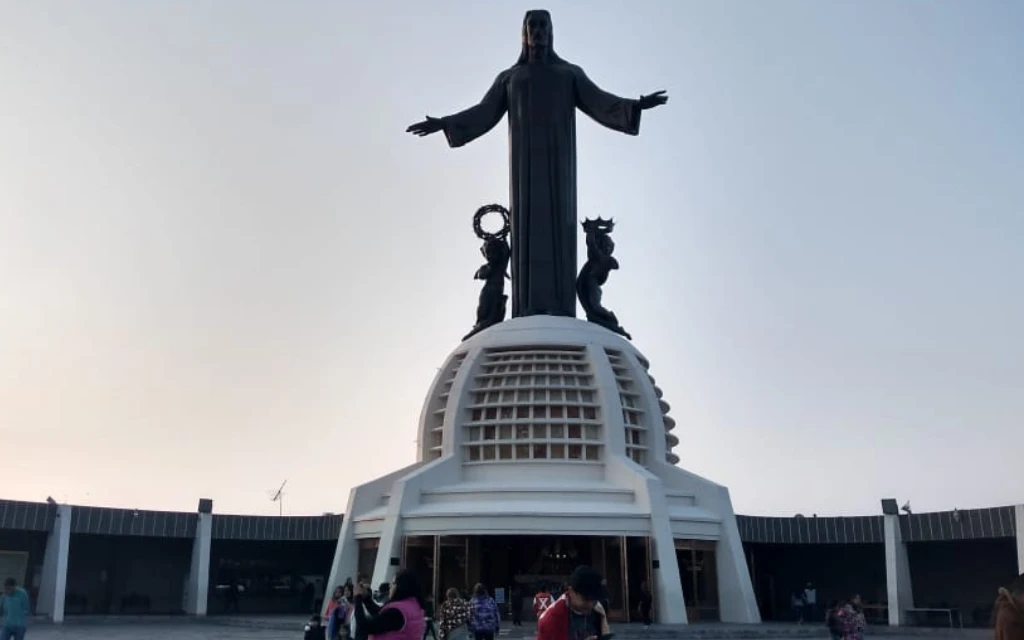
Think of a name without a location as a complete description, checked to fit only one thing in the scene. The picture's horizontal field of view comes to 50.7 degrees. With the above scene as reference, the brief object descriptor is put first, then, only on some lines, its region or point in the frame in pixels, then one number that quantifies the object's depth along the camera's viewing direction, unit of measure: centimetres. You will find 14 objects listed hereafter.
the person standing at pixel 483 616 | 1636
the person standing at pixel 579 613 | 691
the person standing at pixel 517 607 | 2998
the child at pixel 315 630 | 1562
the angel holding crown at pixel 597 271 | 4134
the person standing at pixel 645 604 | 2934
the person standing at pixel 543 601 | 1716
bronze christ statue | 4112
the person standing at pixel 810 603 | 3478
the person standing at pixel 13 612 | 1541
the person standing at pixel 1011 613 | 696
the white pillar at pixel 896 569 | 3453
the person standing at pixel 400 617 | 858
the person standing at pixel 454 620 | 1452
